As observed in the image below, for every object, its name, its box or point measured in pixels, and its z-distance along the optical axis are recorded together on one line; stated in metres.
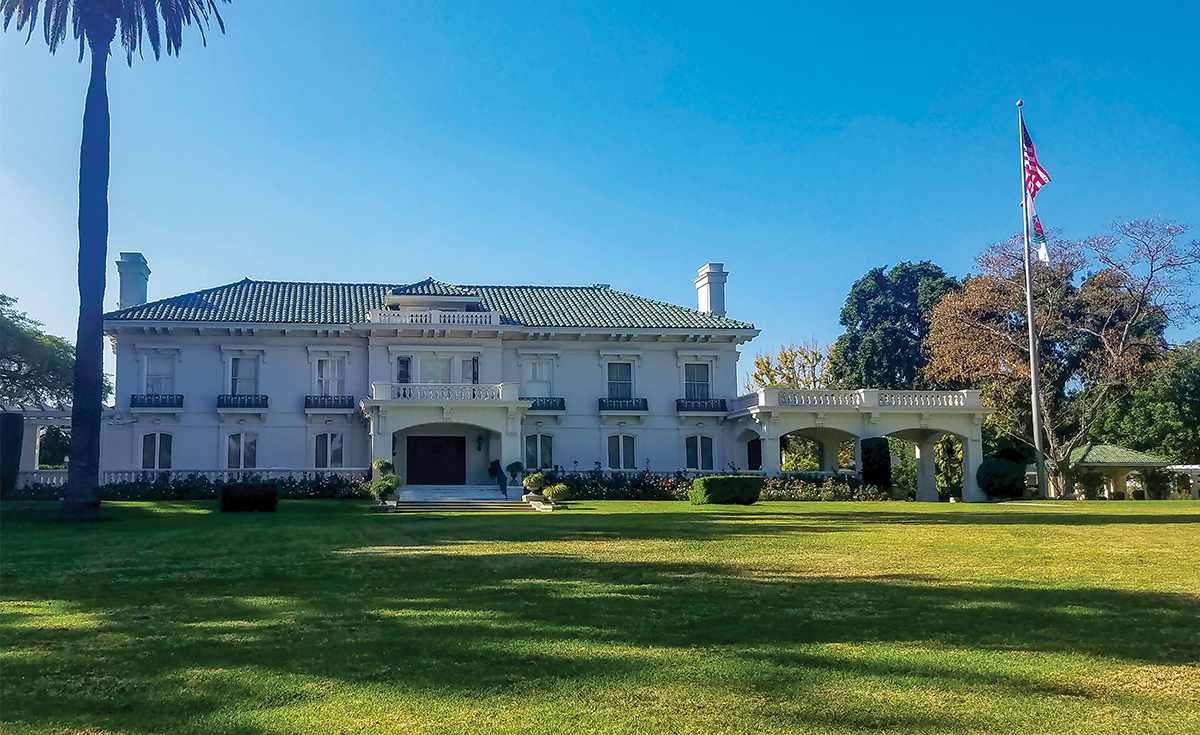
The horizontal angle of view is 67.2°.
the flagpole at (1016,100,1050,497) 35.97
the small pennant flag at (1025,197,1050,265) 34.95
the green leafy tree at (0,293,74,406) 45.16
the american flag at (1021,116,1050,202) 35.56
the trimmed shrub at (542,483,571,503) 28.27
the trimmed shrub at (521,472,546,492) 31.08
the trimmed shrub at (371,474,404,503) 28.45
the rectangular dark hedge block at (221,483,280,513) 24.97
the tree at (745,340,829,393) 60.88
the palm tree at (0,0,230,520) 22.44
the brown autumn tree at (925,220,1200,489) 43.03
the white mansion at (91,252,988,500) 36.75
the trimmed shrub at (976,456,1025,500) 35.31
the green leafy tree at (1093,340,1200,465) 46.84
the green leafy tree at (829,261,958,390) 56.09
